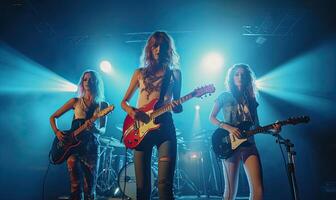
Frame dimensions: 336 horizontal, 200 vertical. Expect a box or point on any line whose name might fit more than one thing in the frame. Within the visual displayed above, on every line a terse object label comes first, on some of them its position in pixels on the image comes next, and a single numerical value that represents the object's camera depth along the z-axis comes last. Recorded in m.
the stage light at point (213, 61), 8.57
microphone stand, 2.94
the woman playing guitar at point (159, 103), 2.32
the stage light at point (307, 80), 6.62
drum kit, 6.21
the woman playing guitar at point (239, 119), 3.05
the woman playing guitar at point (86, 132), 3.72
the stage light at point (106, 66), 8.76
